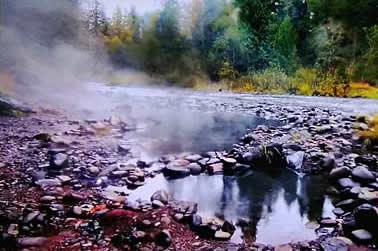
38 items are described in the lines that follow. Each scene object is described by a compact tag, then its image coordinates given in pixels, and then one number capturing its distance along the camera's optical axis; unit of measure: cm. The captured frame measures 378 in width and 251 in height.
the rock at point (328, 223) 209
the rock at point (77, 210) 213
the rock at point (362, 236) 185
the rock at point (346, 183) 262
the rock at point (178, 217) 212
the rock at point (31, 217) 199
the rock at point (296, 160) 324
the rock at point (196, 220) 203
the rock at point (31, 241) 177
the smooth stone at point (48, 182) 259
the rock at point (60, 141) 366
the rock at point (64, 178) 268
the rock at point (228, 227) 200
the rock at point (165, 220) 207
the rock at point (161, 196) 238
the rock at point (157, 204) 231
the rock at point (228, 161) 319
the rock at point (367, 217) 191
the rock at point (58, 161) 297
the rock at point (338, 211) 224
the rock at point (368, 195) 227
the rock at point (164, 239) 185
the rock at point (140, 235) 187
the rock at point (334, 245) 177
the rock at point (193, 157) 331
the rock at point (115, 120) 505
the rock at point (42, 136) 383
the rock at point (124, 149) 365
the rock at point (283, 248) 180
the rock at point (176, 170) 300
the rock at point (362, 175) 265
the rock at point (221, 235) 193
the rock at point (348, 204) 229
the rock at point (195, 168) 306
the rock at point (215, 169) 309
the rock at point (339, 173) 283
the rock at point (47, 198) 230
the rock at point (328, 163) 315
